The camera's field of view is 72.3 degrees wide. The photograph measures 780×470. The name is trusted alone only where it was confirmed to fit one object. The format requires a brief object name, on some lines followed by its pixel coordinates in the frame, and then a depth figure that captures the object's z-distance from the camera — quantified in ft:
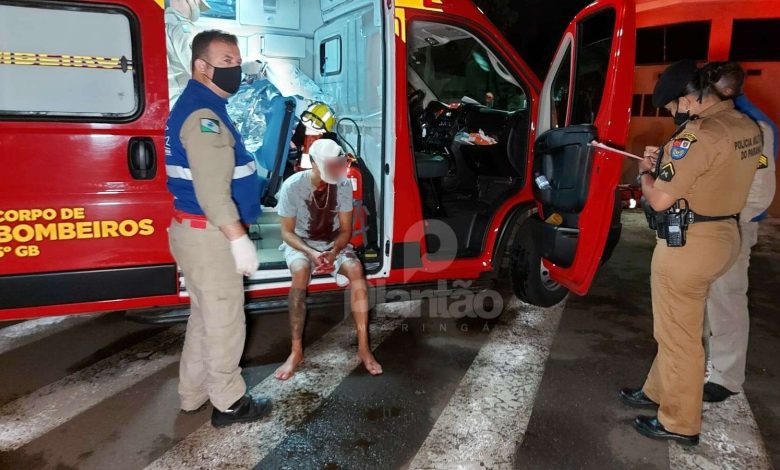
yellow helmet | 14.97
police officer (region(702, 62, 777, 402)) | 9.32
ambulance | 8.91
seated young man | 10.75
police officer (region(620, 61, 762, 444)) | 7.64
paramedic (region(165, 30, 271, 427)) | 7.45
